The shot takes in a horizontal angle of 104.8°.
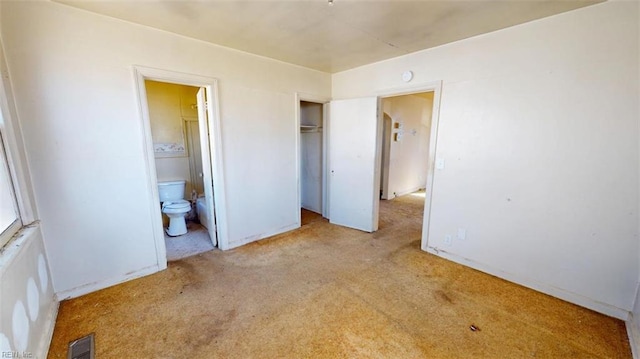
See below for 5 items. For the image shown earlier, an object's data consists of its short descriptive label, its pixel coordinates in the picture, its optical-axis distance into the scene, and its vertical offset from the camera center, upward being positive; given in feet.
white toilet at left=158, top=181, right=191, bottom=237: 10.73 -2.91
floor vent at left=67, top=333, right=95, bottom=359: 4.93 -4.29
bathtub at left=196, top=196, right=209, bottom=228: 11.40 -3.43
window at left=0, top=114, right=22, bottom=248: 4.82 -1.31
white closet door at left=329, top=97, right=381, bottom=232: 10.81 -1.10
